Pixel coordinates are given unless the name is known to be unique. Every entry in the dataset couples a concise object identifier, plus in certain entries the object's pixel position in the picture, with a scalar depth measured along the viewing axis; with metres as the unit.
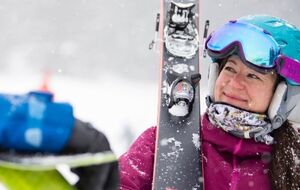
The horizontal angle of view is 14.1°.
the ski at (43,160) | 1.44
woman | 2.07
